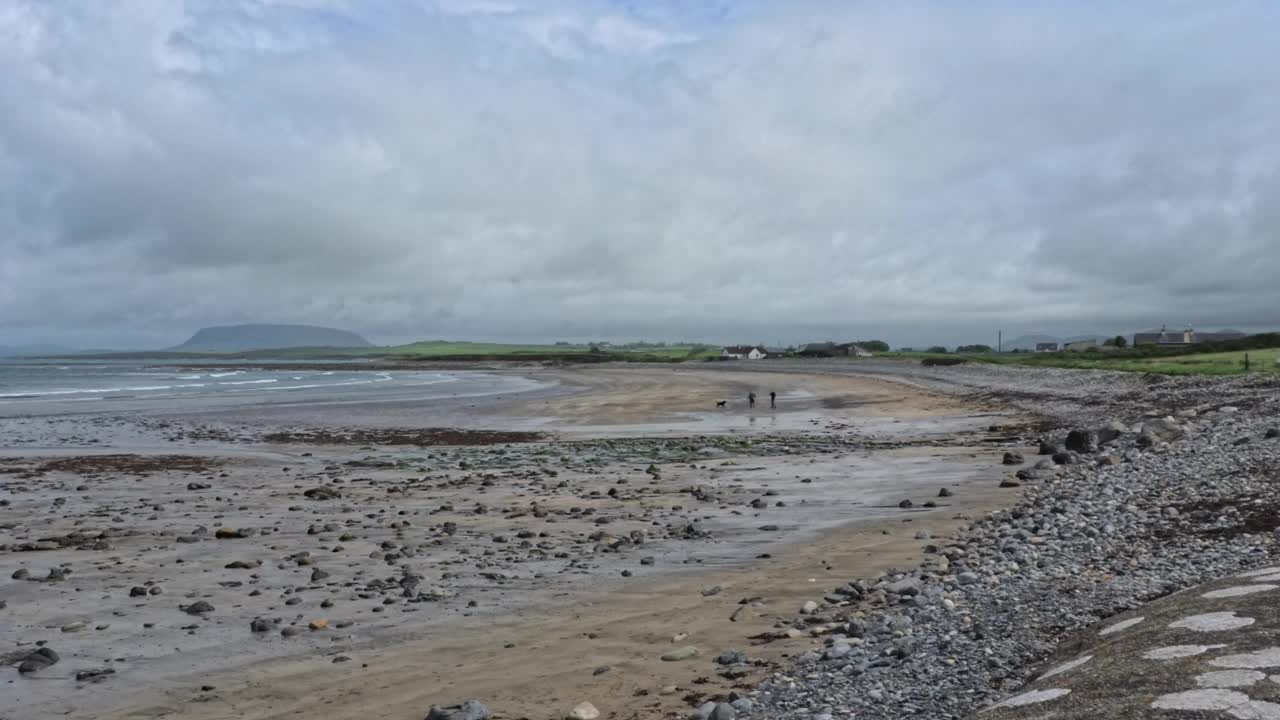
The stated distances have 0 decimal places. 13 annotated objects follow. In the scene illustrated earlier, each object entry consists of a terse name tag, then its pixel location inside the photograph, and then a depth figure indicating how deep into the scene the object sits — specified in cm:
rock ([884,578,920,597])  1055
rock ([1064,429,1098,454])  2380
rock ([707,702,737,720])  727
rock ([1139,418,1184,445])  2223
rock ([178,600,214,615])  1168
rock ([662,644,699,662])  927
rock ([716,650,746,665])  894
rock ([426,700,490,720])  778
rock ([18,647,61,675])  951
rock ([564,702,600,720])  783
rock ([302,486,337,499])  2152
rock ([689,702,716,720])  756
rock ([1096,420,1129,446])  2419
